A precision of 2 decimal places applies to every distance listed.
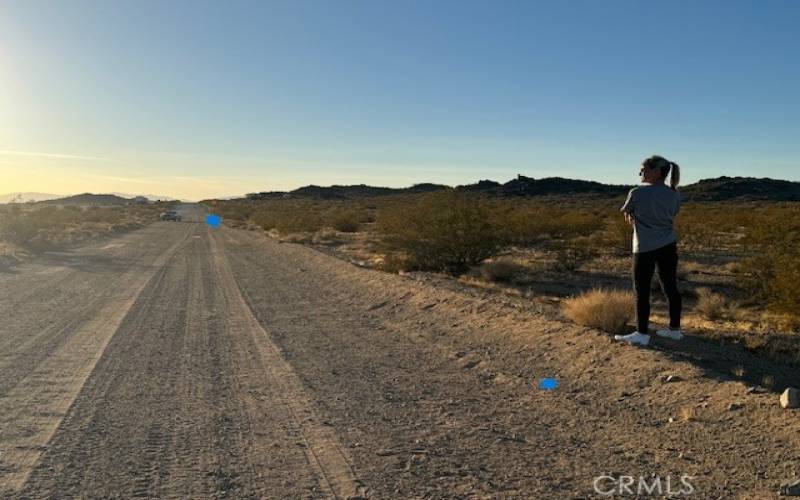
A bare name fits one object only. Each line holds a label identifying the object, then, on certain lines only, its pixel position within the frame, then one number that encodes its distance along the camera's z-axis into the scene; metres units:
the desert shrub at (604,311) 9.11
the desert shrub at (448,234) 20.56
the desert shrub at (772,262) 12.77
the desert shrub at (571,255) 22.80
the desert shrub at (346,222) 49.51
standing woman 7.55
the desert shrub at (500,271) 18.61
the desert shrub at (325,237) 39.22
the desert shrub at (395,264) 20.67
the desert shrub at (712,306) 12.95
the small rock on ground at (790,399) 5.51
